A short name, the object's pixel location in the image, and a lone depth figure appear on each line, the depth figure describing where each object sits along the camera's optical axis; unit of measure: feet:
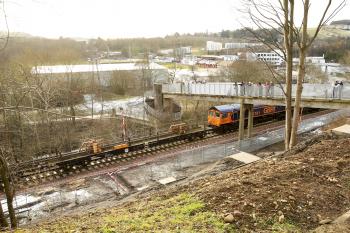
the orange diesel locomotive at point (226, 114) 101.99
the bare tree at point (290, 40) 38.65
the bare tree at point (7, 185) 27.09
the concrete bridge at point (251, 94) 72.23
